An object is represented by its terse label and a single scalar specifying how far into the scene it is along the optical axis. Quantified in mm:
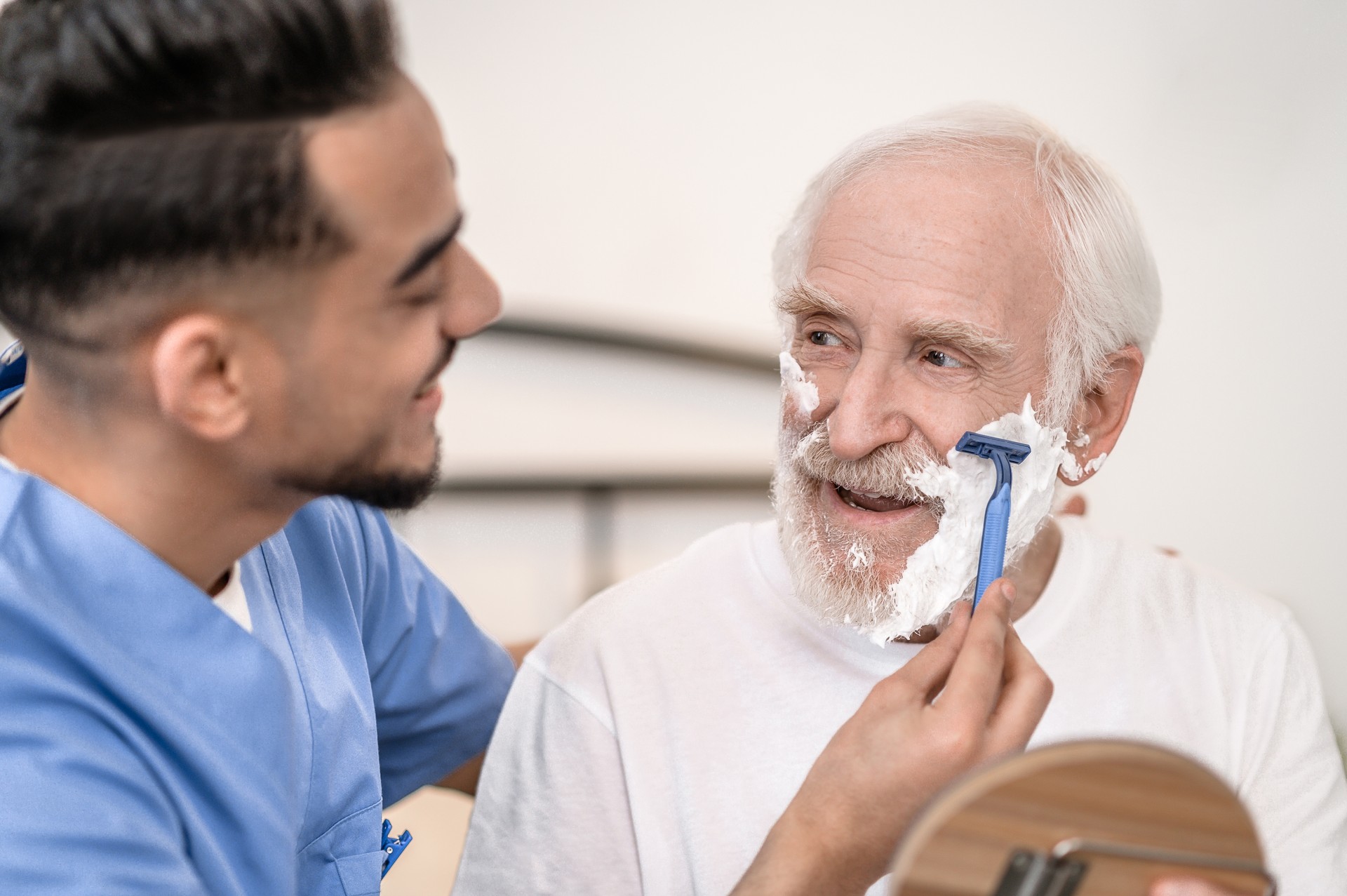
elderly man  1033
